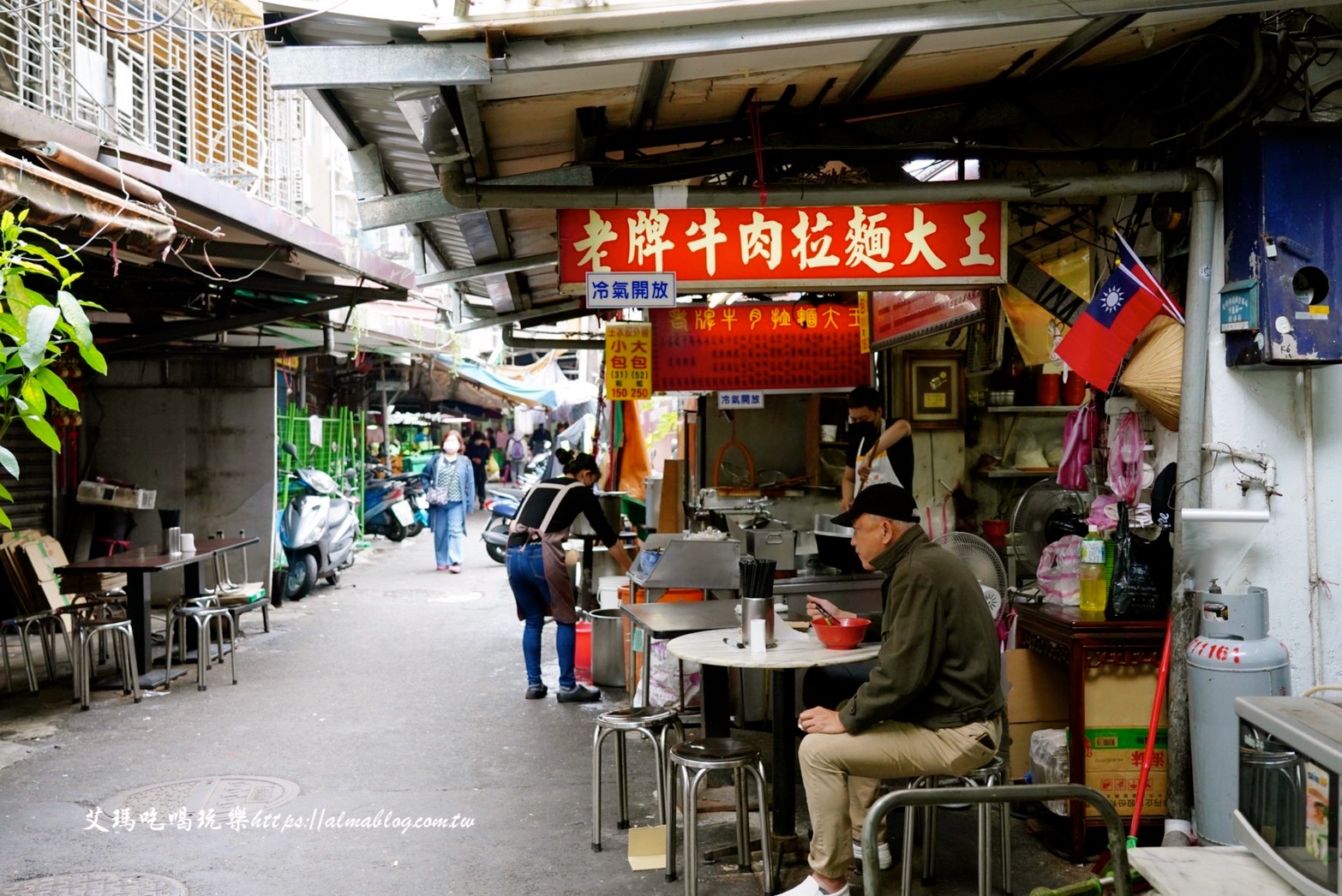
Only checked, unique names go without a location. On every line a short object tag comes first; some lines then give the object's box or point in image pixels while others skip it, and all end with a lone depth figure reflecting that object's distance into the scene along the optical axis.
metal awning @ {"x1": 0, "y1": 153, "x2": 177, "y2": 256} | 4.66
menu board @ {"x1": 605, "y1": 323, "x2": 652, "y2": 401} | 9.89
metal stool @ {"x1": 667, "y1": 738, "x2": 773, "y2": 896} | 4.64
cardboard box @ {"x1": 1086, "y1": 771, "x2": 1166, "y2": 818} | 5.12
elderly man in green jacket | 4.27
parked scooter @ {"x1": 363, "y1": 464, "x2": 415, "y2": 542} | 20.05
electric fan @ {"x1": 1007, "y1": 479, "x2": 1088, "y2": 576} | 6.51
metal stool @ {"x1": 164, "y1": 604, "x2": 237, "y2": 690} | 8.91
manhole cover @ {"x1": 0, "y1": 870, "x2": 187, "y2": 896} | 4.88
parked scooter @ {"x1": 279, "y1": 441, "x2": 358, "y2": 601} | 13.44
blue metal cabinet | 4.66
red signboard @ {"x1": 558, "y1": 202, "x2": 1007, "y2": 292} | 5.45
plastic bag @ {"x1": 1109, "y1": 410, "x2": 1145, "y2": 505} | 5.60
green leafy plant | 3.17
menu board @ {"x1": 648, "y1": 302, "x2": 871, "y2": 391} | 9.43
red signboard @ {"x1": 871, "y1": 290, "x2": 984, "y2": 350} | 6.82
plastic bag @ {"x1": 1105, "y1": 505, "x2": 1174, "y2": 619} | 5.17
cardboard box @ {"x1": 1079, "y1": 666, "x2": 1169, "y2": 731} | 5.16
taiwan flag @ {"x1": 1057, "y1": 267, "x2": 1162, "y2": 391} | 5.18
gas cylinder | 4.61
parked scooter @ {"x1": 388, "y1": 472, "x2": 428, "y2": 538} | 21.33
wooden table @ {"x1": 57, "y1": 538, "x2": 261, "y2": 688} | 8.75
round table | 4.70
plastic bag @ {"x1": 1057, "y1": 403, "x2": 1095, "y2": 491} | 6.07
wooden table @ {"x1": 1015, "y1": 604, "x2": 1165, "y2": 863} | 5.08
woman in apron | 8.41
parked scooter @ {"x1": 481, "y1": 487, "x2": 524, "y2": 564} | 16.84
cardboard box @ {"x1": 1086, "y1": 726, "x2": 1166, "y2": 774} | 5.16
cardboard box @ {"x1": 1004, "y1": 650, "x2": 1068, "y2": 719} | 5.79
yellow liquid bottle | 5.26
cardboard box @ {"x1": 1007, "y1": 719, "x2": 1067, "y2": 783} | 5.85
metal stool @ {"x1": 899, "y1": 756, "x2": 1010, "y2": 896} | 4.45
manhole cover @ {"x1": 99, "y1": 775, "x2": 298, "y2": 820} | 6.01
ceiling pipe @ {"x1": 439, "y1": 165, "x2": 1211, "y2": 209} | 5.23
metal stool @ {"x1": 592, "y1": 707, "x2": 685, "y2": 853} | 5.41
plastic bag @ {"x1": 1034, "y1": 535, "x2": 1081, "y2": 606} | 5.50
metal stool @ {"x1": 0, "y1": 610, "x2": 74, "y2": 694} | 8.73
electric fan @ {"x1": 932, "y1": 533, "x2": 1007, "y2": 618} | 7.03
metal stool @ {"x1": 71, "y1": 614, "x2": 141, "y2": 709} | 8.24
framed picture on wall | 9.32
